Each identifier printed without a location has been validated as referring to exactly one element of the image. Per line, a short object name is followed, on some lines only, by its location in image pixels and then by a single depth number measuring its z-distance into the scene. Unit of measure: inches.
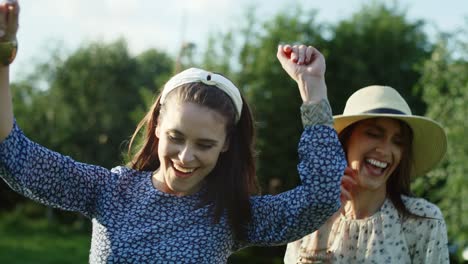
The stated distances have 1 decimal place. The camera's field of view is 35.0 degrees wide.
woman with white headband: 85.2
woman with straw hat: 120.0
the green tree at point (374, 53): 737.0
